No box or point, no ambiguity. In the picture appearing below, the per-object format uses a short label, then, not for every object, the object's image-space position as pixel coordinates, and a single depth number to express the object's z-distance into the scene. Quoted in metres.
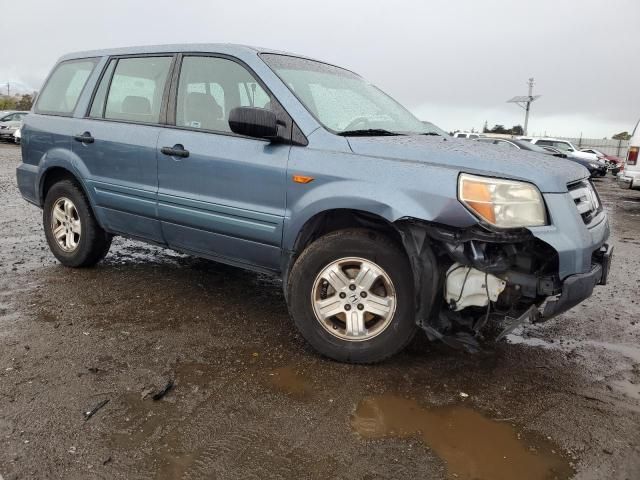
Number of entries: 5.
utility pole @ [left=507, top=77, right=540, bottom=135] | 49.71
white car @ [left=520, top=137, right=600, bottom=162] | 24.42
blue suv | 2.88
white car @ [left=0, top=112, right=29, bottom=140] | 25.11
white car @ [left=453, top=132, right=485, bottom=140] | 22.70
